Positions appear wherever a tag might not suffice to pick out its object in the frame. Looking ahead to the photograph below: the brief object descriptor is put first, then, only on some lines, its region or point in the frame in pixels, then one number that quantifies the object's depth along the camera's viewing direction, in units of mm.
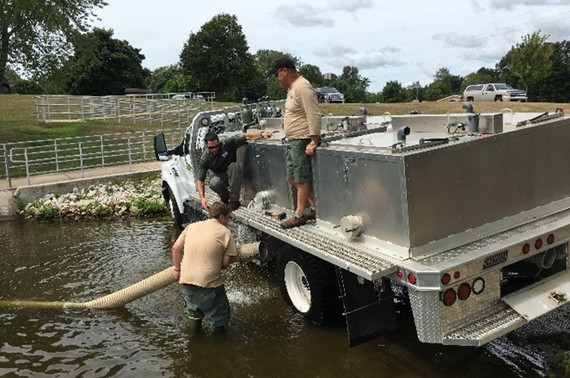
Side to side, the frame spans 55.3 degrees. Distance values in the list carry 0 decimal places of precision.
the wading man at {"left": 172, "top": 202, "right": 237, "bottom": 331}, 5703
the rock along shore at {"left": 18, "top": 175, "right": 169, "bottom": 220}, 12984
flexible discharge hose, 6730
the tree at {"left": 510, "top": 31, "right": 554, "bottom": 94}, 42938
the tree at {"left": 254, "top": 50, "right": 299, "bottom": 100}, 58425
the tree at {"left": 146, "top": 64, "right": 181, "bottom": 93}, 105225
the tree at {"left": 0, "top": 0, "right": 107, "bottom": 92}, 18797
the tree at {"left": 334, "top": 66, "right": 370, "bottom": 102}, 76444
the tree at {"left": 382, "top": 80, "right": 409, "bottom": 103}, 56962
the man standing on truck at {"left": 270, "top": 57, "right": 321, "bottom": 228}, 5703
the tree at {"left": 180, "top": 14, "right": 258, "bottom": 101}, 63844
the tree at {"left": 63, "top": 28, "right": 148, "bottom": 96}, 63844
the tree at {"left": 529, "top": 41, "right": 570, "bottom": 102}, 75750
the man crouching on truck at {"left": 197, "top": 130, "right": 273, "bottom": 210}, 7203
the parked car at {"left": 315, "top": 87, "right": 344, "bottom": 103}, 36206
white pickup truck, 34594
